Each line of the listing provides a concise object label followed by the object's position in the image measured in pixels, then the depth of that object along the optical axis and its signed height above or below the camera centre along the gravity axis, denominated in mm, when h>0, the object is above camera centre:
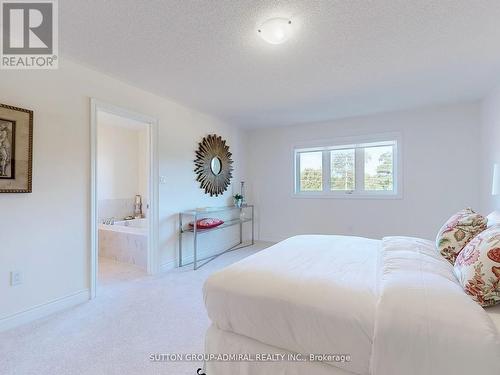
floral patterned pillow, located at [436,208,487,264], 1647 -300
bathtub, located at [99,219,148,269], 3594 -811
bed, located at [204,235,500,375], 924 -529
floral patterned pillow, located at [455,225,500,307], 1051 -353
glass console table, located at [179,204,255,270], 3639 -581
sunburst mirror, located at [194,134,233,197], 4082 +403
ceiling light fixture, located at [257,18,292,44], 1784 +1133
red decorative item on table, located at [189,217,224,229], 3684 -501
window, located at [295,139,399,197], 4156 +328
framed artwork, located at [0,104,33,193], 1988 +317
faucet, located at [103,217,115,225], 4371 -558
